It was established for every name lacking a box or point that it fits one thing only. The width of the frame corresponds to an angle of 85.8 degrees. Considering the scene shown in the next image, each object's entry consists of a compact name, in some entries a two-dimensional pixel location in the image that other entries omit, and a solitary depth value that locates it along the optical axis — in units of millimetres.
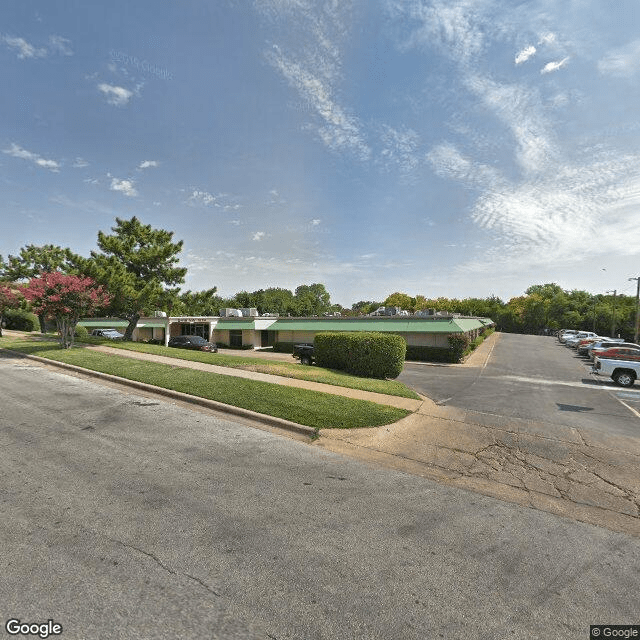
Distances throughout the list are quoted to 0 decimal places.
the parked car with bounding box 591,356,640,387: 16288
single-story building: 28500
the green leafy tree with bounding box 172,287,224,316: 27516
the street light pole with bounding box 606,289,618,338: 49769
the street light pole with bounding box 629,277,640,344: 37156
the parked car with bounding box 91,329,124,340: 36719
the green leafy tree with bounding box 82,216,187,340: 23172
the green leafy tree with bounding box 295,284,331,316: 99962
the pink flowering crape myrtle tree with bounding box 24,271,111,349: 19047
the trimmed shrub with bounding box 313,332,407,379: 15750
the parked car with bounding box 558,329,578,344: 43362
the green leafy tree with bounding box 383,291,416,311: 99175
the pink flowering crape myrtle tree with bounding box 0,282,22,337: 24719
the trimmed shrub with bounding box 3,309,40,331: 38384
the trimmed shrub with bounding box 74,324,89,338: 31823
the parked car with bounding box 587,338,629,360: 25125
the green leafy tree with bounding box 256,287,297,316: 93919
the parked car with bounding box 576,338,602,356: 31116
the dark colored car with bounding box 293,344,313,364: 21641
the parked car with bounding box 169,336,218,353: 26797
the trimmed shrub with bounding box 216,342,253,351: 37297
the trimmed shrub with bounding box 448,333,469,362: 26109
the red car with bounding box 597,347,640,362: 16672
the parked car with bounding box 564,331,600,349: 38831
